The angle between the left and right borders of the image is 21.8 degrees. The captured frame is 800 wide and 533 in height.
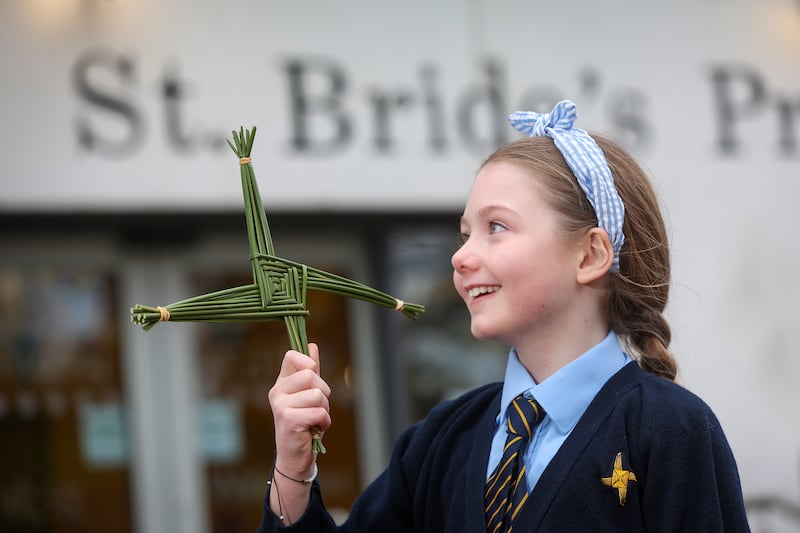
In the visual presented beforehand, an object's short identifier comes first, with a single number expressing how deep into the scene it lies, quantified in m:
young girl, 1.79
